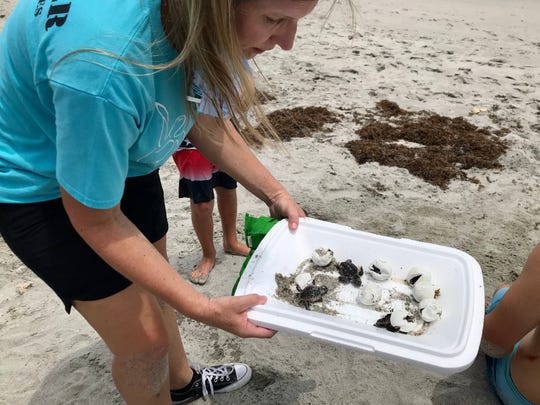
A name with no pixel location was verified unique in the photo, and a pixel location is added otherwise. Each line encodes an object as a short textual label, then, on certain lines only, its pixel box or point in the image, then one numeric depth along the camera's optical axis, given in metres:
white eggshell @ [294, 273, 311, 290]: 1.50
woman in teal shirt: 0.81
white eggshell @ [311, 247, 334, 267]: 1.58
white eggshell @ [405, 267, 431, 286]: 1.48
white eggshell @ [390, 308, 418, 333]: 1.33
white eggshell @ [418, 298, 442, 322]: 1.36
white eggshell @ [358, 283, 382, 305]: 1.47
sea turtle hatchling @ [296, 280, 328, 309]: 1.44
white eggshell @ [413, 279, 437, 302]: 1.44
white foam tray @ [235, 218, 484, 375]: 1.20
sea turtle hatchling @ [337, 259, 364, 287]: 1.55
